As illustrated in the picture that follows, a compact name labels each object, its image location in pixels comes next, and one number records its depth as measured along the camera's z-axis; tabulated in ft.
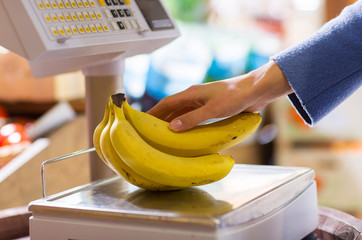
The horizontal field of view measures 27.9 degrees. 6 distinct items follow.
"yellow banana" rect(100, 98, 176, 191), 2.87
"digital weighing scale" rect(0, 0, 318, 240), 2.64
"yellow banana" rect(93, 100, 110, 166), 2.96
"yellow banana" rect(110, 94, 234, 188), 2.80
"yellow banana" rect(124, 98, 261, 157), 2.93
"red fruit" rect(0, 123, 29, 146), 5.39
